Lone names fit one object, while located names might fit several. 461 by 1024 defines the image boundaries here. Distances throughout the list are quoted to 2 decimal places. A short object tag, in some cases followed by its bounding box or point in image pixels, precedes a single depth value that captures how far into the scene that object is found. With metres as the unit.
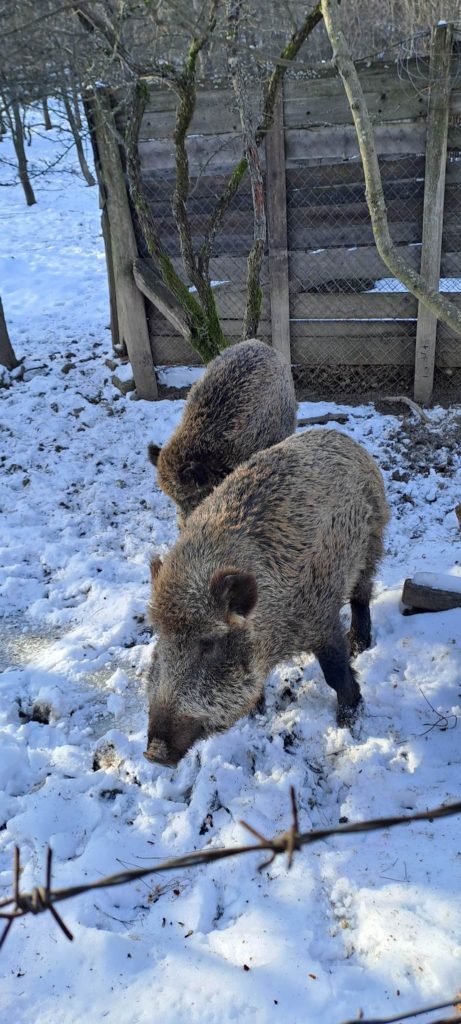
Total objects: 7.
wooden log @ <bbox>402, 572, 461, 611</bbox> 3.72
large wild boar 2.57
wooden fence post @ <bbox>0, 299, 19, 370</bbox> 8.05
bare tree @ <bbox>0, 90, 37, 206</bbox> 12.55
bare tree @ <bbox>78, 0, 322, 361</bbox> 5.09
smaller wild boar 4.12
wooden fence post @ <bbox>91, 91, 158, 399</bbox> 6.43
